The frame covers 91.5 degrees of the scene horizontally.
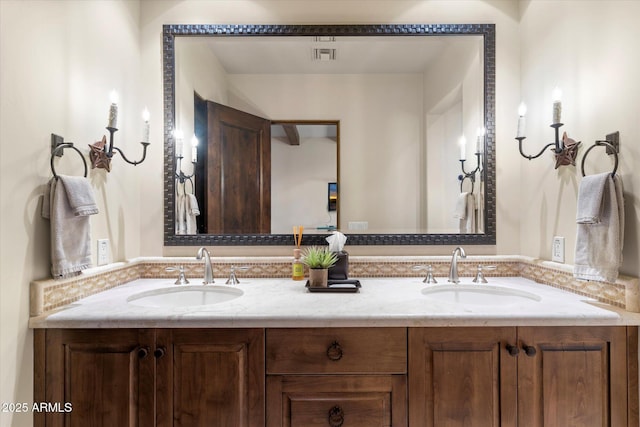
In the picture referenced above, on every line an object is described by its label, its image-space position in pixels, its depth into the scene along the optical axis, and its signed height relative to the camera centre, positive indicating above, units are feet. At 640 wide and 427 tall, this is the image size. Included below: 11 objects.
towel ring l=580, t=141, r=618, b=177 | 3.72 +0.77
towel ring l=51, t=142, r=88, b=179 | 3.75 +0.79
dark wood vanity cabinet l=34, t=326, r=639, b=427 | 3.59 -1.92
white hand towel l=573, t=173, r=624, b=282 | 3.62 -0.22
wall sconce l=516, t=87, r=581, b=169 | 4.41 +0.98
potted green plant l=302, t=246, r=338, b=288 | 4.74 -0.83
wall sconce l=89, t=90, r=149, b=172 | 4.46 +0.96
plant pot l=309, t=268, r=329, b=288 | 4.72 -1.00
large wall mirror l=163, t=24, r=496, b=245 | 5.70 +1.37
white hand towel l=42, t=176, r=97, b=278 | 3.65 -0.19
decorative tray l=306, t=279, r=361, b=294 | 4.61 -1.13
